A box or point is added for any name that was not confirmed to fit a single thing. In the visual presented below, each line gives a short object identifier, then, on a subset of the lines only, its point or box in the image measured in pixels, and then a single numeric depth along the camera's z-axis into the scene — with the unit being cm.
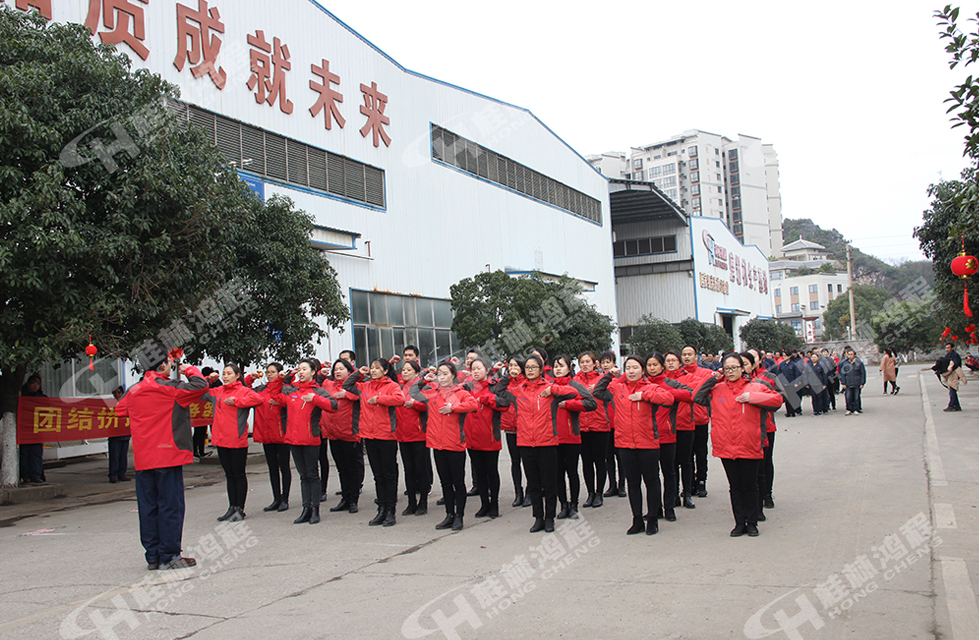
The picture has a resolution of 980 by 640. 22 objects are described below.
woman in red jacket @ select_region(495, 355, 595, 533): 712
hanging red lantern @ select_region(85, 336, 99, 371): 897
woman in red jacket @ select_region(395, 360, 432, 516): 815
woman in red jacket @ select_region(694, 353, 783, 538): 658
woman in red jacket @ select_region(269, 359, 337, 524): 805
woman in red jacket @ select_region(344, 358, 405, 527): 779
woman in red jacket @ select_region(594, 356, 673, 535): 687
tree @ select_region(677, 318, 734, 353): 4169
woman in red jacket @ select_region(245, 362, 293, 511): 858
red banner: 1118
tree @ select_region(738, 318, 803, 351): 5069
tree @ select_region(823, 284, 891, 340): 7769
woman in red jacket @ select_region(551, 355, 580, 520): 771
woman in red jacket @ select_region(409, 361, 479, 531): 749
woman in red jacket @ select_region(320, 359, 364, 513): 857
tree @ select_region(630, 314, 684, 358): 3609
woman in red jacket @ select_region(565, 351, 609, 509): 842
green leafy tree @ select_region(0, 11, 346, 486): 842
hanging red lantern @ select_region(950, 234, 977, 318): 459
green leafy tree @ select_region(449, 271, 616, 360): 2077
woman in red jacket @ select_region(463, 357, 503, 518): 785
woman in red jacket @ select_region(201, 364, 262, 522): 820
